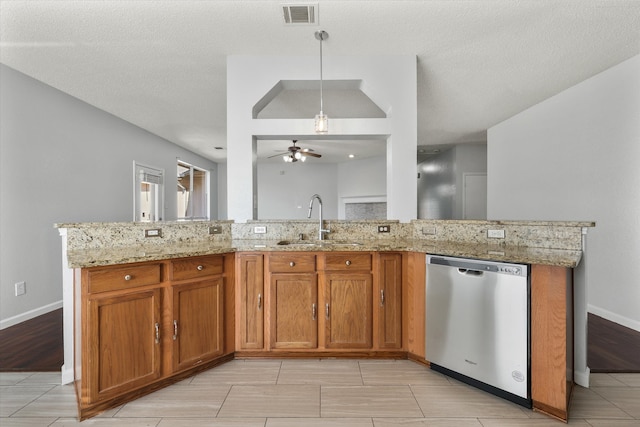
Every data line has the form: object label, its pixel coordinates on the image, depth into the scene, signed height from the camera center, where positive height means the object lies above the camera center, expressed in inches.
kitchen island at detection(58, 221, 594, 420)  65.1 -20.3
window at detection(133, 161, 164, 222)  209.2 +15.3
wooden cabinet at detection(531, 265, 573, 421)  63.4 -26.8
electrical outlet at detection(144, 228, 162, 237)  92.4 -5.8
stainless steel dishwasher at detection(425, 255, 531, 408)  67.2 -26.5
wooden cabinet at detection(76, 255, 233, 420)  65.2 -26.9
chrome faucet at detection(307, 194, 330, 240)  106.3 -6.3
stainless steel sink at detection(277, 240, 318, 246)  102.3 -10.1
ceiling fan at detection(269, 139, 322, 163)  237.5 +47.9
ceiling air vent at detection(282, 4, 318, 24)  85.8 +58.1
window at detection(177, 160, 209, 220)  299.4 +22.3
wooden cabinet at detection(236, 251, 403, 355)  89.0 -26.0
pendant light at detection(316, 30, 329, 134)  97.2 +29.8
